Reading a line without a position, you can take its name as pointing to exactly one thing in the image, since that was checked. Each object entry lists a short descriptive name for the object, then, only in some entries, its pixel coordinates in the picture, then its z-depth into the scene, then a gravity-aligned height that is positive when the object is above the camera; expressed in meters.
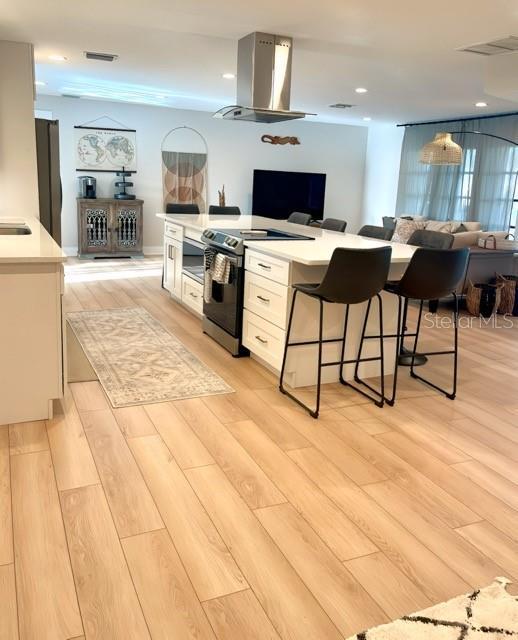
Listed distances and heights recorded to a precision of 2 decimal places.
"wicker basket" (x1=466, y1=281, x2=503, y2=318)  6.05 -1.04
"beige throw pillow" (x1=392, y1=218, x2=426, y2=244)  8.01 -0.47
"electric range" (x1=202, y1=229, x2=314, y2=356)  4.09 -0.75
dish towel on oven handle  4.17 -0.63
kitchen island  3.50 -0.76
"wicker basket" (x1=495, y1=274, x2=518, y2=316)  6.14 -1.01
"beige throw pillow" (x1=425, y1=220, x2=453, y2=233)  7.72 -0.40
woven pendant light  5.61 +0.45
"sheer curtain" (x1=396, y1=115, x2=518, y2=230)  7.89 +0.30
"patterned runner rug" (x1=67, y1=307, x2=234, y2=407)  3.49 -1.24
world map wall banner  8.63 +0.47
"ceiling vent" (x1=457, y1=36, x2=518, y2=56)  4.17 +1.15
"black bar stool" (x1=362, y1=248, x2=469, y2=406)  3.33 -0.46
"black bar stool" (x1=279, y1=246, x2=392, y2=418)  3.07 -0.47
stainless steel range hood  4.50 +0.89
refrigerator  5.25 +0.01
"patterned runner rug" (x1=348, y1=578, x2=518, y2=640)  1.68 -1.27
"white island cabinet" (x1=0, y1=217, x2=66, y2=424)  2.80 -0.77
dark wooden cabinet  8.44 -0.70
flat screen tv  9.88 -0.07
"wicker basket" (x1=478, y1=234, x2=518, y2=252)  6.25 -0.48
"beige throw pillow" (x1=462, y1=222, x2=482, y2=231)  7.77 -0.37
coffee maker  8.46 -0.12
